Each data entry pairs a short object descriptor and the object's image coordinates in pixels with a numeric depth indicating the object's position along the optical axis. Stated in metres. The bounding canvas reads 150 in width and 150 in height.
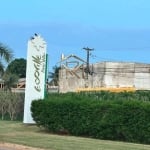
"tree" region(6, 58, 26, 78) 125.56
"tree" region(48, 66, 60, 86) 100.24
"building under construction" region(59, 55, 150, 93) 75.00
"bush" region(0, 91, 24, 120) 37.47
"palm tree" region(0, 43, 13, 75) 26.48
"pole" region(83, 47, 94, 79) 77.32
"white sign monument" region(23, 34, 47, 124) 28.98
